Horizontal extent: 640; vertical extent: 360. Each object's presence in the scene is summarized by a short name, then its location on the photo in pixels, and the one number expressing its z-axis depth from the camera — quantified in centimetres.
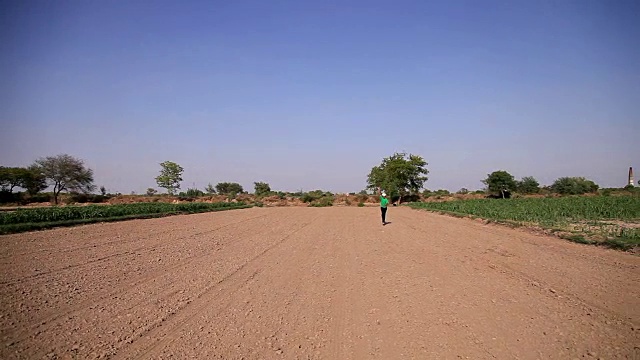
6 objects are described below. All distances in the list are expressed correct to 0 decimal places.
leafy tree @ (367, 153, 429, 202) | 6159
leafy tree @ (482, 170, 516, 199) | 6519
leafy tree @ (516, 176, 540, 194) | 6944
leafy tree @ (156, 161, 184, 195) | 7744
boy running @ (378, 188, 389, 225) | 2035
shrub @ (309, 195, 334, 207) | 6232
